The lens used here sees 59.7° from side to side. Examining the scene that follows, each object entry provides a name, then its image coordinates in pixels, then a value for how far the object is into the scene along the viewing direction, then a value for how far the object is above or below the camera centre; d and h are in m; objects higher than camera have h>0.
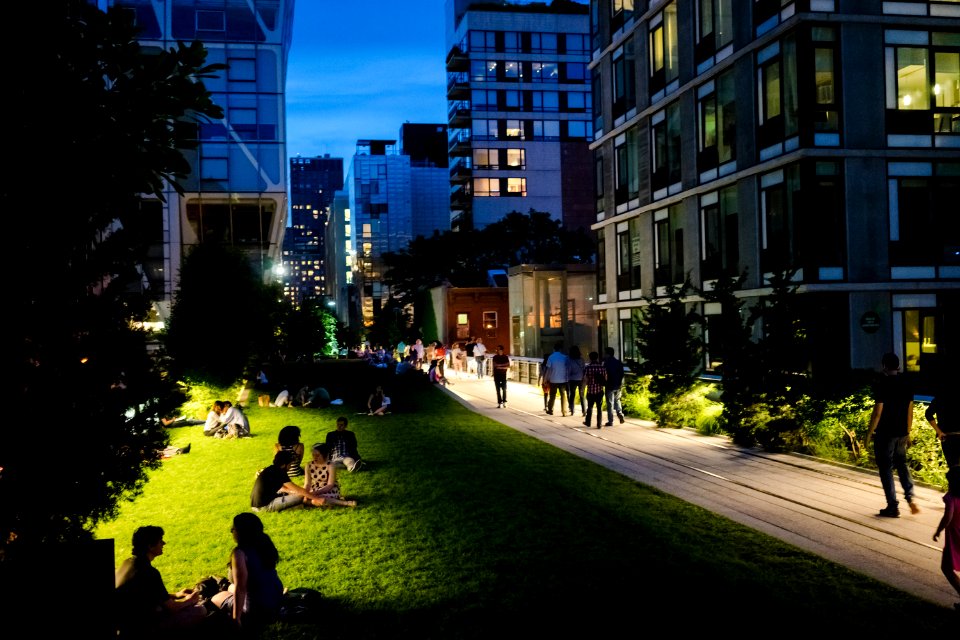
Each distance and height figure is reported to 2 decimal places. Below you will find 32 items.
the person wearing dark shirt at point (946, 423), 9.84 -1.27
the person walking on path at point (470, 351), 46.53 -1.42
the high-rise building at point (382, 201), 187.12 +28.31
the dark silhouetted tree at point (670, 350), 20.52 -0.67
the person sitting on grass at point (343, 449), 15.28 -2.22
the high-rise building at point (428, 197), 188.50 +29.50
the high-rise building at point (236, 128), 48.75 +11.97
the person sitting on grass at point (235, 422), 21.02 -2.34
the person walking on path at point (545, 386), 23.44 -1.74
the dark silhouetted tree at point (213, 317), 26.92 +0.44
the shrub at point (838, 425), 14.30 -1.85
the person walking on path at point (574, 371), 22.84 -1.27
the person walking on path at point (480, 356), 43.04 -1.56
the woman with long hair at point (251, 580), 7.36 -2.25
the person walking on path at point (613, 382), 20.53 -1.46
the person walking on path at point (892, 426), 10.01 -1.29
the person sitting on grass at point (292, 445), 13.45 -1.90
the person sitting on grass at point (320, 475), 12.52 -2.20
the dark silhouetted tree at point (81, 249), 4.64 +0.55
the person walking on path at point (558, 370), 22.81 -1.24
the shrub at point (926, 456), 11.98 -2.02
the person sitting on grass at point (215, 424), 21.30 -2.39
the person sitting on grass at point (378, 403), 25.75 -2.35
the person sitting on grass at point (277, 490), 11.99 -2.32
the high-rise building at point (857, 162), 23.66 +4.58
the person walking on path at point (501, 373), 26.38 -1.54
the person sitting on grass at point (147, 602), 6.88 -2.27
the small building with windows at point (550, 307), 48.22 +1.05
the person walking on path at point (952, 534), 7.05 -1.84
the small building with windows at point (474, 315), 63.88 +0.86
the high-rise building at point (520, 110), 88.62 +23.06
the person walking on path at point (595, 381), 20.47 -1.40
